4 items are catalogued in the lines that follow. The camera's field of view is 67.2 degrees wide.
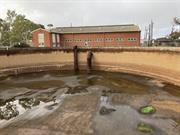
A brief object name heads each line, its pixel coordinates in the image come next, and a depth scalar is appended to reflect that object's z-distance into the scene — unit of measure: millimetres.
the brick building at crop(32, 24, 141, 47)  25740
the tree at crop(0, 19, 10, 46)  27829
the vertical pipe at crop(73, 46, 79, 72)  16168
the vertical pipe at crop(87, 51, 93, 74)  15461
